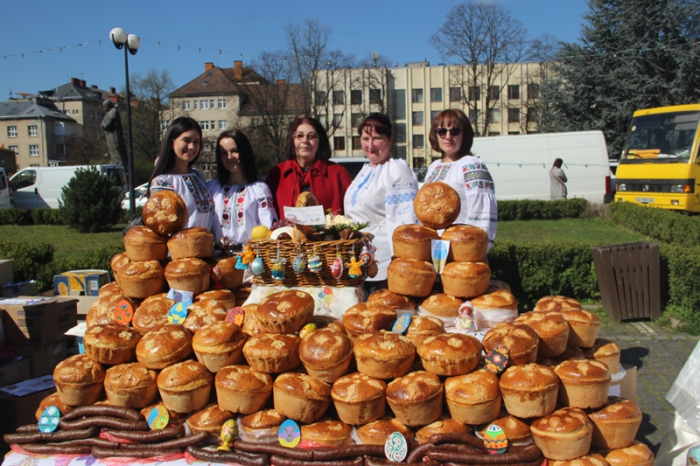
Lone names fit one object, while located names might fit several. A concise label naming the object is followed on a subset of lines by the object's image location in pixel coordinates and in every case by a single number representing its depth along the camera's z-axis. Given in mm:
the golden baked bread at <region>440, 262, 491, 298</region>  3090
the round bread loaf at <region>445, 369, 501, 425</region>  2506
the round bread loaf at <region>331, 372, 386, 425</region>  2551
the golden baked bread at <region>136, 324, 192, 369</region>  2803
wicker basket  3219
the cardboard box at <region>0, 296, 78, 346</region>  4898
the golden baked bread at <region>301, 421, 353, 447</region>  2586
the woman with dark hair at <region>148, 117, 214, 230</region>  4004
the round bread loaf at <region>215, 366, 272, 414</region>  2652
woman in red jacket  4234
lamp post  14445
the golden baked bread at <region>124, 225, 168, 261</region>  3369
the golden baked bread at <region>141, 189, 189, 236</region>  3398
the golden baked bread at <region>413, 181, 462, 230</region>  3264
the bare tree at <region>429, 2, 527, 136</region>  43094
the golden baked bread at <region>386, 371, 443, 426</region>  2500
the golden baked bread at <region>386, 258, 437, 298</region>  3119
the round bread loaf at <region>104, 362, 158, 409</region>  2785
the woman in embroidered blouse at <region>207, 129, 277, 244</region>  4180
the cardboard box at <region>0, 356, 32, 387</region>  4641
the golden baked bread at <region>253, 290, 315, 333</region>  2859
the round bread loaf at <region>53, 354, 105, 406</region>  2865
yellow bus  13820
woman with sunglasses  3732
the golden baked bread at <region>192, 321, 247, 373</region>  2789
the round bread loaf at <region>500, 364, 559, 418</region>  2478
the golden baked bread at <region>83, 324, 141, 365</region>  2887
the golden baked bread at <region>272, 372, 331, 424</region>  2594
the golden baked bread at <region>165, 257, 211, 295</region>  3293
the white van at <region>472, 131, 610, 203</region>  19562
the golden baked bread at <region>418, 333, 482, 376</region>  2600
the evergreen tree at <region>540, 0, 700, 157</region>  23844
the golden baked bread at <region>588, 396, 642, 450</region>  2529
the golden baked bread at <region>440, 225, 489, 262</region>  3117
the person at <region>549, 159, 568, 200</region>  17891
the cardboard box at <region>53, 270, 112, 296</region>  5914
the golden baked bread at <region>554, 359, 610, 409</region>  2561
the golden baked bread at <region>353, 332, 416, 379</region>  2607
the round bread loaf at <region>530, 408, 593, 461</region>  2400
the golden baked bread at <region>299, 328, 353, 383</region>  2641
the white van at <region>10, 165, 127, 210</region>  24297
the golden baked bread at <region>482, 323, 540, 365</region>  2641
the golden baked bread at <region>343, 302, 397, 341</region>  2895
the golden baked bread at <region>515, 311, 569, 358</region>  2791
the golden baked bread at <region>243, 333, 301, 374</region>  2689
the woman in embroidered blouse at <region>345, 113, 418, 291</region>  4020
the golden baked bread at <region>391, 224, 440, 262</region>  3160
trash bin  7141
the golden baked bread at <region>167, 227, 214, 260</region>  3375
